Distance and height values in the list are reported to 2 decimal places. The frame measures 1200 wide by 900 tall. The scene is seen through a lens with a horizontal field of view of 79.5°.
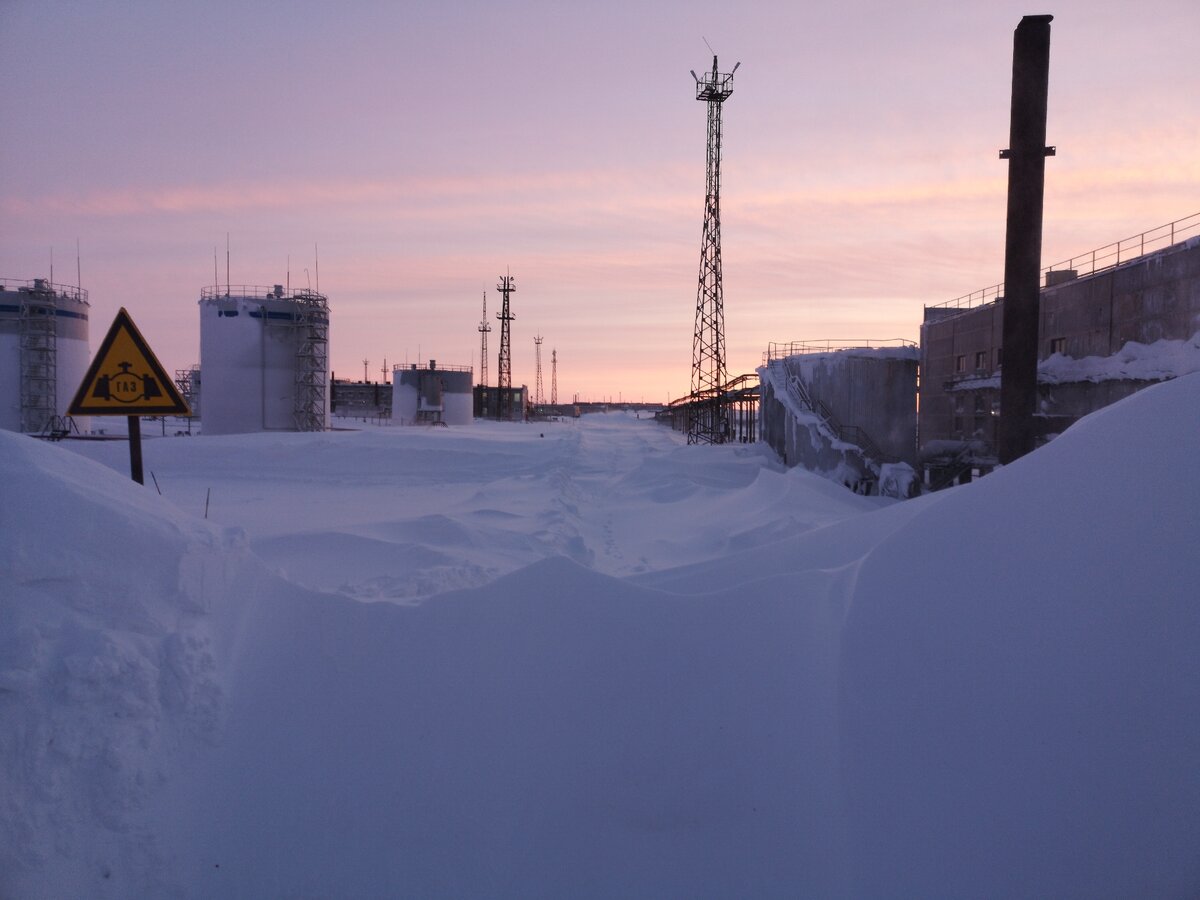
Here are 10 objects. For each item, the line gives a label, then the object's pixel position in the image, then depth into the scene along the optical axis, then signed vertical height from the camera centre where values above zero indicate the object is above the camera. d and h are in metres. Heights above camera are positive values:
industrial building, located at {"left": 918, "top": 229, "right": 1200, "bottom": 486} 12.97 +1.65
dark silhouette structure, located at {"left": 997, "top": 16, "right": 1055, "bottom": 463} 15.34 +4.65
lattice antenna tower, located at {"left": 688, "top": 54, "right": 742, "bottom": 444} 38.03 +8.36
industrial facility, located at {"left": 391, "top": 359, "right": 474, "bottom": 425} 57.91 +1.61
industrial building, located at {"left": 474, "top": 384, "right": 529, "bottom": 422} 80.22 +1.51
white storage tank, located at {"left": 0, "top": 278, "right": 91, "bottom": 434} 33.31 +2.34
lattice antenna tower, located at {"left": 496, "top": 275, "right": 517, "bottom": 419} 75.62 +8.32
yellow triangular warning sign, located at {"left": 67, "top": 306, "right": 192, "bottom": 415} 5.84 +0.23
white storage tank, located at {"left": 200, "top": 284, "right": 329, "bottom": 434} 33.41 +2.44
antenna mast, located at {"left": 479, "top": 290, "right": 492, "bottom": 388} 85.56 +8.75
